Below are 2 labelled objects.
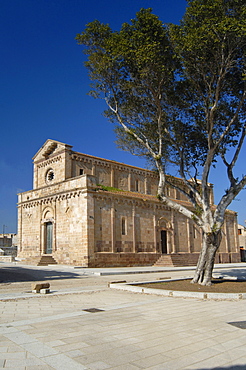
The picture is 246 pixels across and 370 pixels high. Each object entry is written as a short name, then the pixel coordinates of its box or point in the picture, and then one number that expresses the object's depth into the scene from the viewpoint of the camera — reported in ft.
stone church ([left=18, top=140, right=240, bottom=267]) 95.61
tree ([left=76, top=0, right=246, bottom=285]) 47.24
